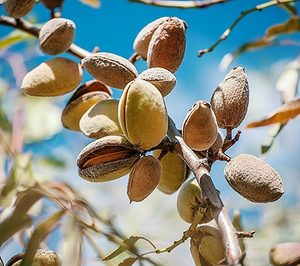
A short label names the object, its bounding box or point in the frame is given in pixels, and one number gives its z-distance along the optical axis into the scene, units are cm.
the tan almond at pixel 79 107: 104
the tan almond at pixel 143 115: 79
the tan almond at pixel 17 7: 107
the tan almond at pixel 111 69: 92
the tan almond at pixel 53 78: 102
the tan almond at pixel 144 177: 82
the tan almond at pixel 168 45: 91
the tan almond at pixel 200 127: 79
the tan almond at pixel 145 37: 97
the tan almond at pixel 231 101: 84
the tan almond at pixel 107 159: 84
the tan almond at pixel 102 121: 90
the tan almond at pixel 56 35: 103
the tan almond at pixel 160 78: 85
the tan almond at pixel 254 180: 76
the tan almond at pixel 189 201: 86
